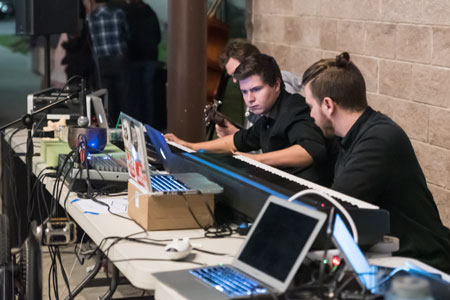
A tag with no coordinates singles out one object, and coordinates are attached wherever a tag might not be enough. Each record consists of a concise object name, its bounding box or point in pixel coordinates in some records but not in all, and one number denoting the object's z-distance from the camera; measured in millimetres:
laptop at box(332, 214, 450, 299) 3257
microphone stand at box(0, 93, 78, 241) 5395
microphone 6635
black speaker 9287
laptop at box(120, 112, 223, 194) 4328
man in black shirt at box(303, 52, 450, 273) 4431
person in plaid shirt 11561
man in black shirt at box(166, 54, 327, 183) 5924
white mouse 3849
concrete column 9673
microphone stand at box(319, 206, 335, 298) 3081
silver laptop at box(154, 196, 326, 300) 3314
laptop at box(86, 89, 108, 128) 7001
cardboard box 4348
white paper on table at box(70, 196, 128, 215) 4805
